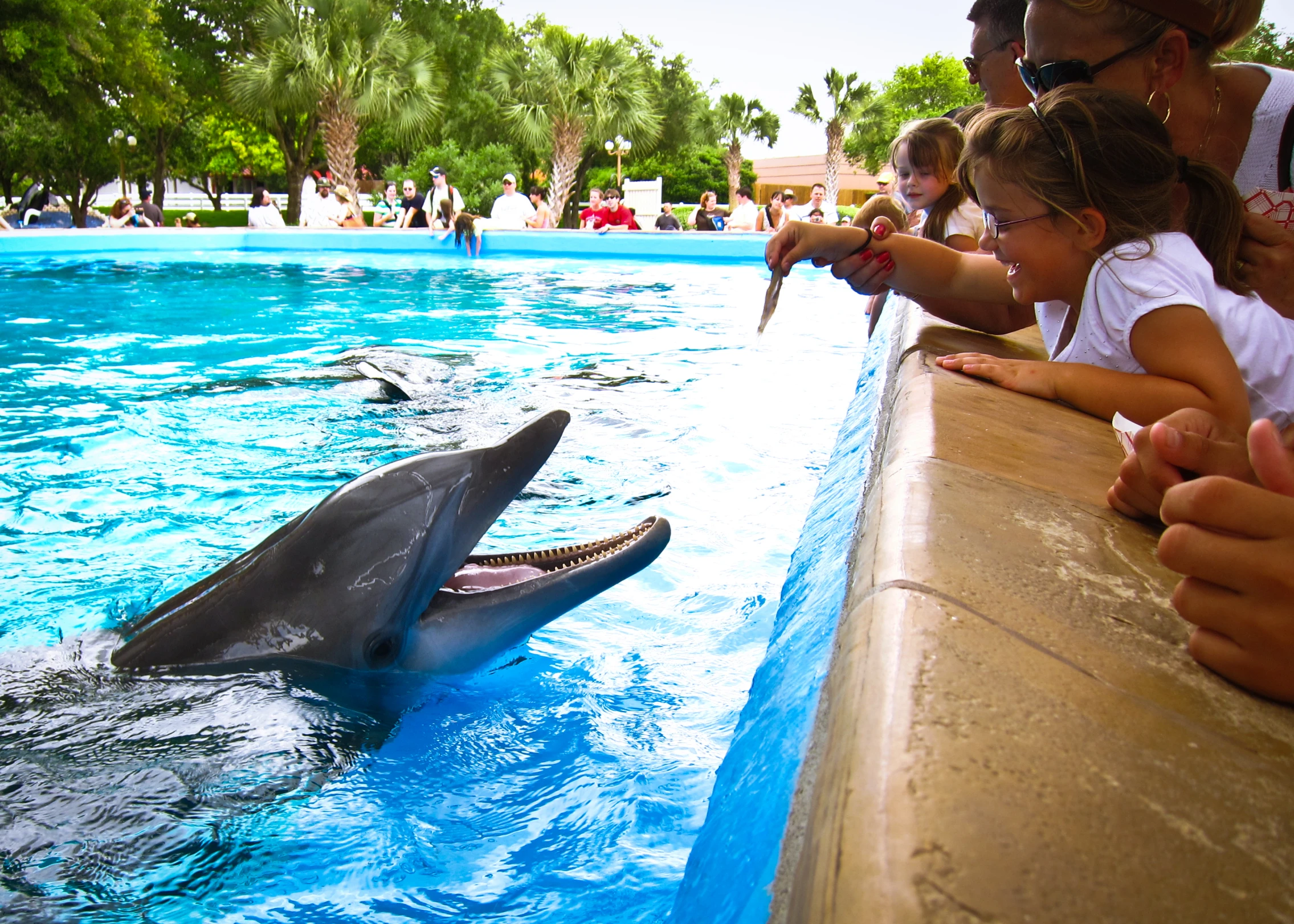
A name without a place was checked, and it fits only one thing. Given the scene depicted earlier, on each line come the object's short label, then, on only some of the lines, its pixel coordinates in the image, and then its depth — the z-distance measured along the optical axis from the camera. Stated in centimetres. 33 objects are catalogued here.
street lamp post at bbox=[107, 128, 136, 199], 3062
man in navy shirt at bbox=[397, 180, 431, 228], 1819
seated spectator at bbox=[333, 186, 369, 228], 1914
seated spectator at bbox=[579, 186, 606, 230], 2003
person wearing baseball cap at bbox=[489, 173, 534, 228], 1914
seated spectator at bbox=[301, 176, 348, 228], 1917
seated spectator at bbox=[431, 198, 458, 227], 1761
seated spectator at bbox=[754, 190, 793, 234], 1945
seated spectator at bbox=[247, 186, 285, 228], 1820
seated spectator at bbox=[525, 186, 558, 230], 1941
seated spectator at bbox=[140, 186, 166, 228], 2170
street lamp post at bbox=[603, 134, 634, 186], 2658
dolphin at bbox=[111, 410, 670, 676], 215
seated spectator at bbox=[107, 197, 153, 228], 2020
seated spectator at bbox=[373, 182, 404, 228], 2011
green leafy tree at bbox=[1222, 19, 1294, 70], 1293
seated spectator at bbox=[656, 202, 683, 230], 2045
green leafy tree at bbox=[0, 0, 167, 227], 2133
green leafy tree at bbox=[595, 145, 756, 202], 4203
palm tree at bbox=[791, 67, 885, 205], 4419
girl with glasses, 204
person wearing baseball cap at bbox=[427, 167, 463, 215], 1787
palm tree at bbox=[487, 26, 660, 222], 2705
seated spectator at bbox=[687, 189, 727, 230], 2088
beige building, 5588
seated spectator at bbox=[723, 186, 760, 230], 1939
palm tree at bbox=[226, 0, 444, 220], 2330
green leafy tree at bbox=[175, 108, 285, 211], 3491
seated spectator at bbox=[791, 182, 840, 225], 1752
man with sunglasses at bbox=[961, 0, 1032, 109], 352
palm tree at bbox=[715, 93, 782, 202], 4397
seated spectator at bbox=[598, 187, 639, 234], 1995
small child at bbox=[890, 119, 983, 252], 485
